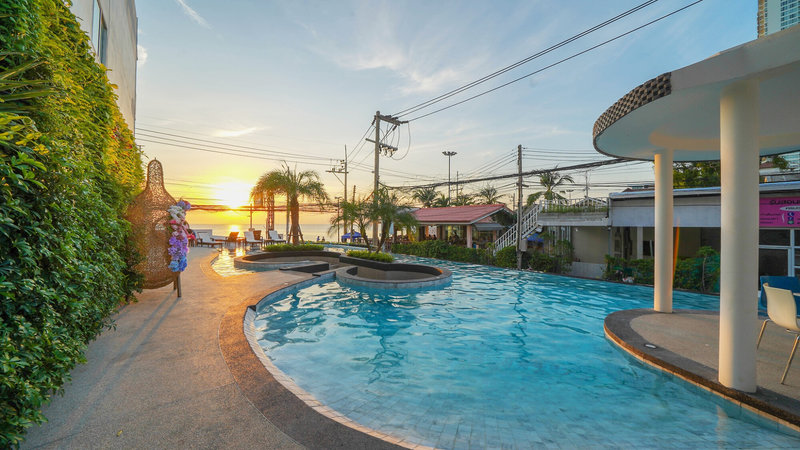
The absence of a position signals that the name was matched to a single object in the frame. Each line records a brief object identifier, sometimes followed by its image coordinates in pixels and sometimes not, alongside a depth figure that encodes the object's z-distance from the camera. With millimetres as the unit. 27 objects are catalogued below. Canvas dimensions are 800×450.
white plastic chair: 3914
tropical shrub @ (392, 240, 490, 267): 19144
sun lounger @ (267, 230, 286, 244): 25531
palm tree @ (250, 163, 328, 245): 20000
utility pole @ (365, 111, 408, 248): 17453
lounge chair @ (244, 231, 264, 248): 24000
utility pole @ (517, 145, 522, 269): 16547
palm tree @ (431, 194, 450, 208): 40500
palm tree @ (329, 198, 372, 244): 16688
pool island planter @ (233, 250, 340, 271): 13789
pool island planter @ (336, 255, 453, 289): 11820
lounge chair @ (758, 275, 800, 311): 5828
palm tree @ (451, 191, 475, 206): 42491
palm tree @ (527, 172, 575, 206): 29609
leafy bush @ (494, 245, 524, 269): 17219
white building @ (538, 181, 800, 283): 11188
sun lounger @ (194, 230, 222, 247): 26045
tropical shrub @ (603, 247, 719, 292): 11094
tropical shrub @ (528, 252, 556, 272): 15812
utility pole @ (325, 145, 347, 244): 38906
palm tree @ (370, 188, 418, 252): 16609
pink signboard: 10922
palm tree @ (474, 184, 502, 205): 41156
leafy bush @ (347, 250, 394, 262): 15450
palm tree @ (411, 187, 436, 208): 40906
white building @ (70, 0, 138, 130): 6570
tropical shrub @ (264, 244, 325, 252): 17875
